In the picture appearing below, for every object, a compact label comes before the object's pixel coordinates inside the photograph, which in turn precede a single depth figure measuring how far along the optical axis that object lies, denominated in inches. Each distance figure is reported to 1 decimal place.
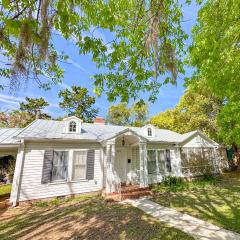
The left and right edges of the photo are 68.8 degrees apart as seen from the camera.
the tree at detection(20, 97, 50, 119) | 948.8
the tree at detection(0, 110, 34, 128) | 927.7
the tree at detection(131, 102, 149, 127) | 1273.7
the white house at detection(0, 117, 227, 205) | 379.6
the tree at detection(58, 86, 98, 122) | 1061.1
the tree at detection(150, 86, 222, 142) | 834.8
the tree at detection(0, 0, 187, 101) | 97.4
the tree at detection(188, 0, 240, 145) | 234.5
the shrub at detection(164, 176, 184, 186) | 516.9
